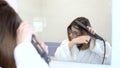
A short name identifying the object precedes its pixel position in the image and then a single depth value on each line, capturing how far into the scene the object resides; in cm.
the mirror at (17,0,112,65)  185
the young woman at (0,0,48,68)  106
